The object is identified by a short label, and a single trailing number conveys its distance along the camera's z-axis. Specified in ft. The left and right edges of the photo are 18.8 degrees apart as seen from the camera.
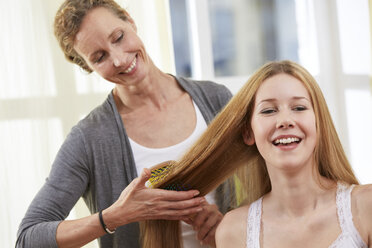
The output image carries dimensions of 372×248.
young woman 6.78
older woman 7.24
